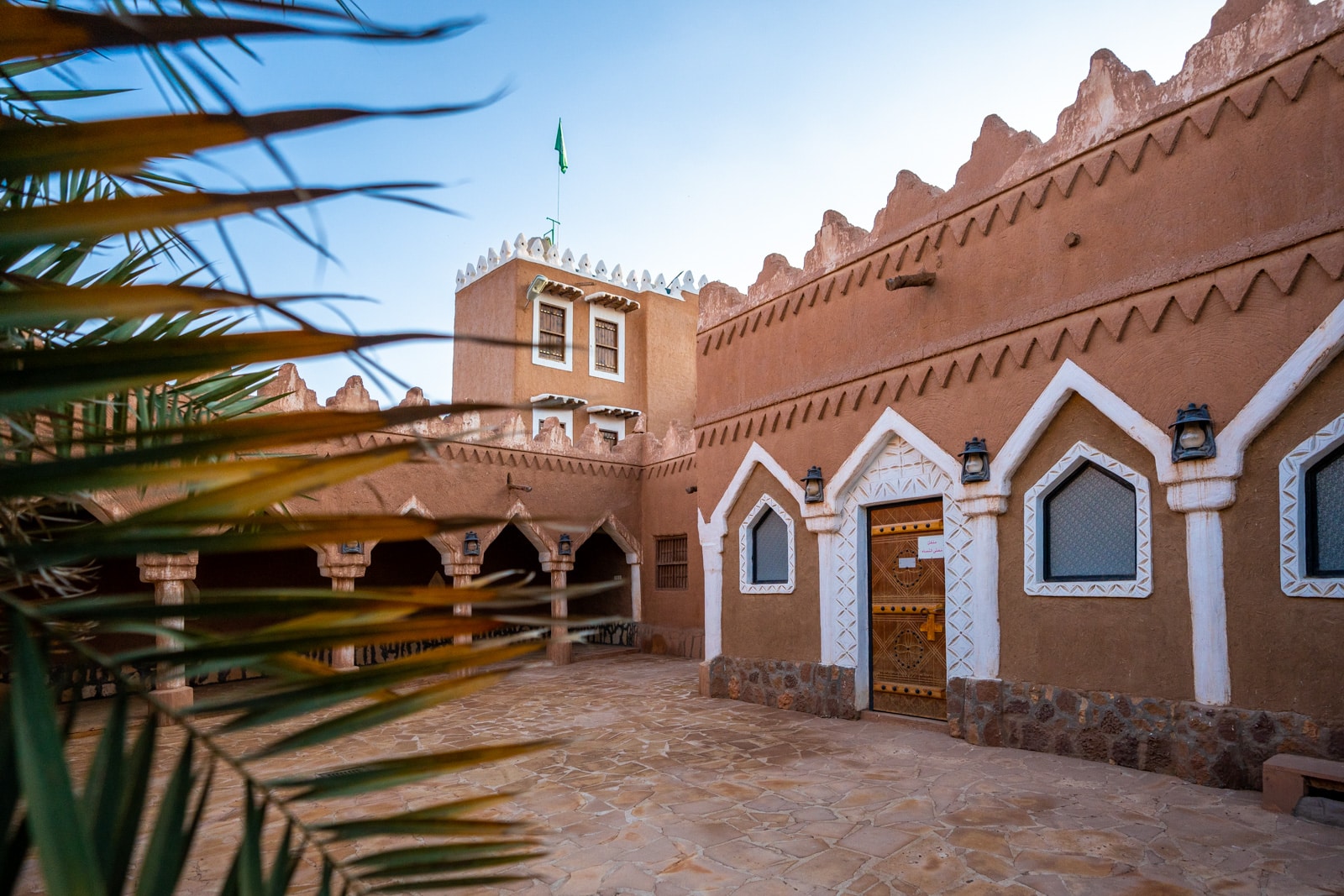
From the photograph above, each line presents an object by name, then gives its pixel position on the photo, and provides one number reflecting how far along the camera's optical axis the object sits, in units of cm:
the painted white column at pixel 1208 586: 557
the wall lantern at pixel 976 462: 720
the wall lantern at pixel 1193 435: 569
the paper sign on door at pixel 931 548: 785
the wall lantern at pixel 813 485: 894
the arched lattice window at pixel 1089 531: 620
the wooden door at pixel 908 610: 778
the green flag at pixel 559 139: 2238
